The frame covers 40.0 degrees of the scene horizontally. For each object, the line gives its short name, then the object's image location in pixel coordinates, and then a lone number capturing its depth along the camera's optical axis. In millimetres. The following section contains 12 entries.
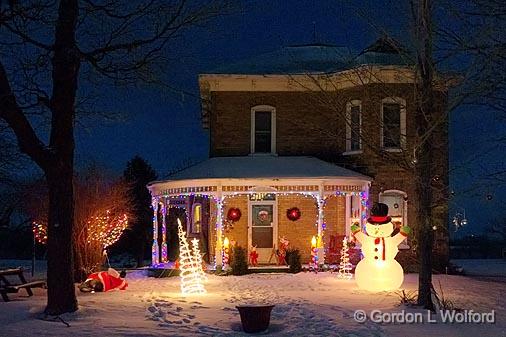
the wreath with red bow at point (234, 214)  23406
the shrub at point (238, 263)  21047
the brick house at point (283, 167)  22016
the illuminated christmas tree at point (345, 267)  19828
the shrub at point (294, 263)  21281
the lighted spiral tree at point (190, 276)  15578
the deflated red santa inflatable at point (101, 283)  16516
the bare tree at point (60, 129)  12672
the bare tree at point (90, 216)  20000
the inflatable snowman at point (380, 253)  16109
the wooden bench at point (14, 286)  14844
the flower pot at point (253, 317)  11023
